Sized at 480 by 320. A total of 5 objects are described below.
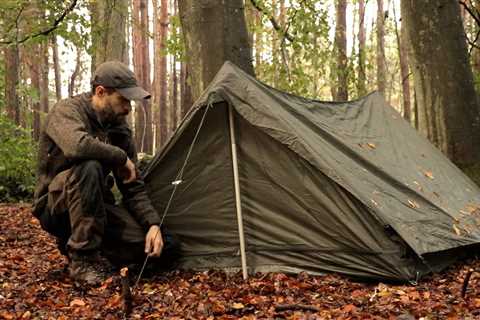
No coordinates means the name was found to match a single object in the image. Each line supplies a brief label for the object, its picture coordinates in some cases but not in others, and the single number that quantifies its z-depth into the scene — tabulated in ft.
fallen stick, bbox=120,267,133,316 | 9.38
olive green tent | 10.81
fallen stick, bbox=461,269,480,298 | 9.45
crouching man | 10.77
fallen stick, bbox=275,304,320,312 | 9.03
